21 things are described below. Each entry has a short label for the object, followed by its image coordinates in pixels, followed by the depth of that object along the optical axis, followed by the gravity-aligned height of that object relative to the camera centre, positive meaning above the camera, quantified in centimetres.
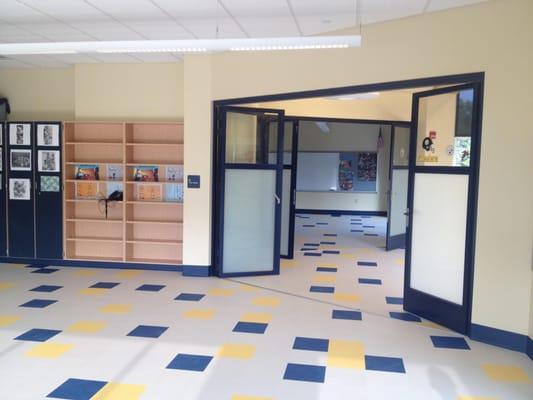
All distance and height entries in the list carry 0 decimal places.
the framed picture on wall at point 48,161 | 695 +11
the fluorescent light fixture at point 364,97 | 802 +133
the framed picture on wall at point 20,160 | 704 +11
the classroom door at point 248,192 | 645 -26
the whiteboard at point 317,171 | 1455 +10
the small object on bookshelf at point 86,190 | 717 -31
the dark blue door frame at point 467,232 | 432 -51
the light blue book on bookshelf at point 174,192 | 693 -31
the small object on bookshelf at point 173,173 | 690 -3
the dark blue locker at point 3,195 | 708 -42
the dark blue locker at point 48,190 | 694 -32
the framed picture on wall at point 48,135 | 691 +48
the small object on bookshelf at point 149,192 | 702 -32
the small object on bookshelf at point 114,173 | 708 -5
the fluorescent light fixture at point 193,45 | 426 +117
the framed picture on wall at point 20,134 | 698 +49
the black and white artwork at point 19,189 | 707 -32
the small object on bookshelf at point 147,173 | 695 -4
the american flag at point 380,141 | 1369 +100
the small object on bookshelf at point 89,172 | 709 -4
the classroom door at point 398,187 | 862 -19
